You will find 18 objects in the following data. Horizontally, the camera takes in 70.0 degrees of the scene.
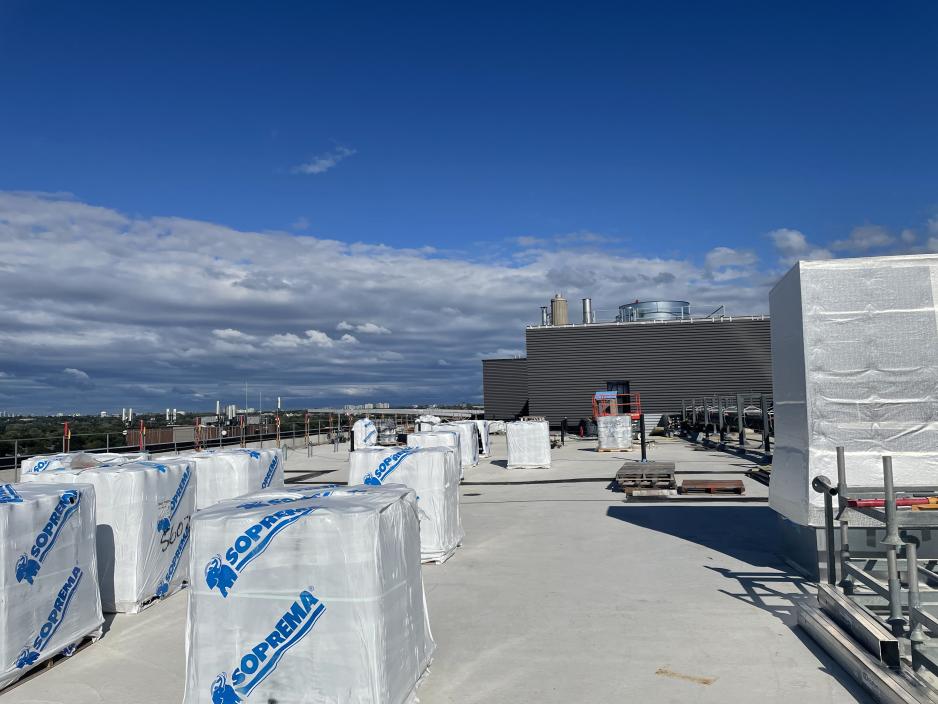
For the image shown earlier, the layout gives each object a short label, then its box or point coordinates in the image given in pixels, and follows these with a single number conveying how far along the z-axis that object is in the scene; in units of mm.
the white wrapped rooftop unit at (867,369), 8906
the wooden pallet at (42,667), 6285
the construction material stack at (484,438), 31891
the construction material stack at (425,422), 34562
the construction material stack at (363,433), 31484
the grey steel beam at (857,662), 5090
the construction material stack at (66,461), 11461
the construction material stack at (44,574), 6258
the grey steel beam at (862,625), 5508
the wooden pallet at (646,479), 17484
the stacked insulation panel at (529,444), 25078
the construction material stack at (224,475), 11391
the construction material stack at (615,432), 32428
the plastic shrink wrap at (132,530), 8500
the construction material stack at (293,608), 5016
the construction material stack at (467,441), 25938
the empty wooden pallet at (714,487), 16688
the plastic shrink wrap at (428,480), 10969
